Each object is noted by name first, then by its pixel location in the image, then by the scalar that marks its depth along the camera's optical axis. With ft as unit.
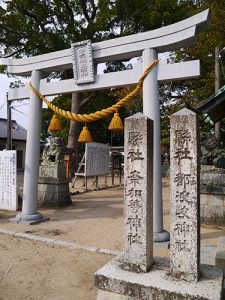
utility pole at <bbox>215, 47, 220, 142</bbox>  32.50
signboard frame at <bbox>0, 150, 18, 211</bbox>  24.41
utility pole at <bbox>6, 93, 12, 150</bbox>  58.59
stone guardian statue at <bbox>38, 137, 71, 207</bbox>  29.07
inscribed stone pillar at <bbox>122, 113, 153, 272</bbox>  9.69
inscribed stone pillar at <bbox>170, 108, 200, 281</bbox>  8.91
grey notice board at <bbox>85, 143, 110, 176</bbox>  38.70
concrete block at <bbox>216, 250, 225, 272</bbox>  10.85
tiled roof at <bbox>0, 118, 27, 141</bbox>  93.41
